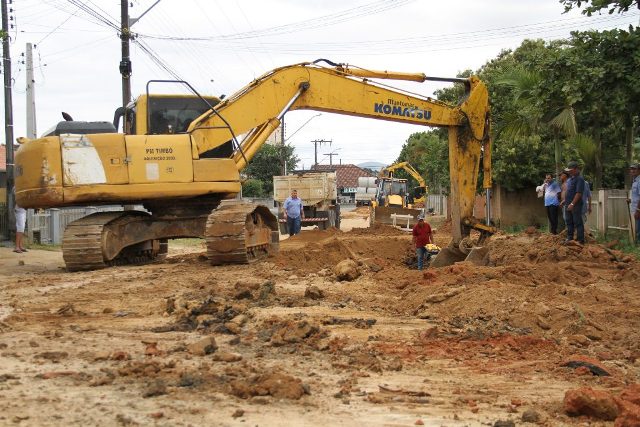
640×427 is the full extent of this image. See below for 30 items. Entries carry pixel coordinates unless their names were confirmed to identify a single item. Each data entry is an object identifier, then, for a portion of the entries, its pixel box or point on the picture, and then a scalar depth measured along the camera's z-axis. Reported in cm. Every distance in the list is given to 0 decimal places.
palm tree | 1823
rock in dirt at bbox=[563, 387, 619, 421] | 525
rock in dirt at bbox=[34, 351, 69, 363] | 684
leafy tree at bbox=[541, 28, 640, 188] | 1403
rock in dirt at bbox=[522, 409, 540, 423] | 522
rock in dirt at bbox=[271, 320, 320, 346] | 761
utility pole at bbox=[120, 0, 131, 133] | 2523
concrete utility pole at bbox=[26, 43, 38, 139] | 3153
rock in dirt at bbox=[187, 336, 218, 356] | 700
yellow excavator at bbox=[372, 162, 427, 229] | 3083
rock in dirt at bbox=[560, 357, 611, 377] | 640
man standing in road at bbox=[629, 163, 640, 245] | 1521
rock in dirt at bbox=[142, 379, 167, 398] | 560
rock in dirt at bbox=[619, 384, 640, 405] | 545
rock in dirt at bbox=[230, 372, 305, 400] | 564
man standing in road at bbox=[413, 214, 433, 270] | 1631
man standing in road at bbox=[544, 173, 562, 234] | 1928
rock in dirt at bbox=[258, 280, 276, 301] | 1048
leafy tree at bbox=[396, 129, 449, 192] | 3607
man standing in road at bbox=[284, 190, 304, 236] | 2444
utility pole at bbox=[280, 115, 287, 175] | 5664
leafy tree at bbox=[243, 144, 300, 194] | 6312
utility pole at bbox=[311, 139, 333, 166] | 10044
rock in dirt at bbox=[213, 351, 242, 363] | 675
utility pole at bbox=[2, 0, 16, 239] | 2331
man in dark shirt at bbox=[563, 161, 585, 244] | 1489
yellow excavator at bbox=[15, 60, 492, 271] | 1437
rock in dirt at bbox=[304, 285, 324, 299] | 1078
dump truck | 3247
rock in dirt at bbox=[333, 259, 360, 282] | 1337
